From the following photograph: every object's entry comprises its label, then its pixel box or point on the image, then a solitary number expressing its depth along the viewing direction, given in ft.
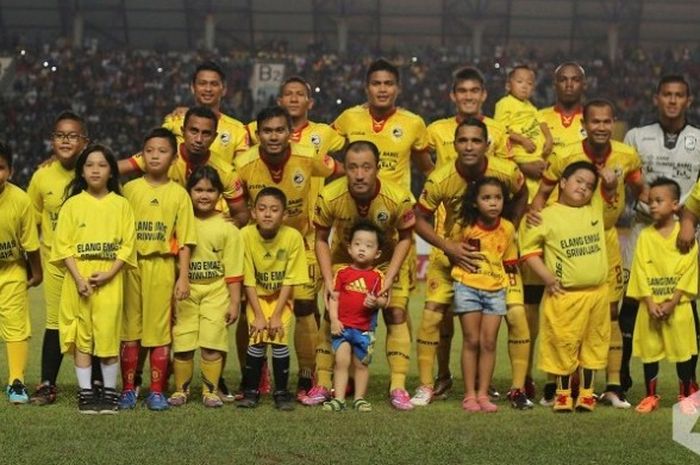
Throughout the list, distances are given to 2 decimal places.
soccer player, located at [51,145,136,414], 22.63
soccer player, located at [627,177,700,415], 24.70
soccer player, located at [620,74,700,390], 25.90
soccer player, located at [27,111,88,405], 24.29
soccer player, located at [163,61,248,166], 27.27
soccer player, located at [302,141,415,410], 24.04
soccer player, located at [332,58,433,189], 27.07
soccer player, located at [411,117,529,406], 24.59
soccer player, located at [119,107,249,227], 24.93
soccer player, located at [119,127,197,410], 23.84
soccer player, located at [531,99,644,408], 25.18
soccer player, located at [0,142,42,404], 24.13
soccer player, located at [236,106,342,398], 25.49
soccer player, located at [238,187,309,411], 23.99
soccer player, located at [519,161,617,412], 24.20
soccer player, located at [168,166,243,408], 24.08
